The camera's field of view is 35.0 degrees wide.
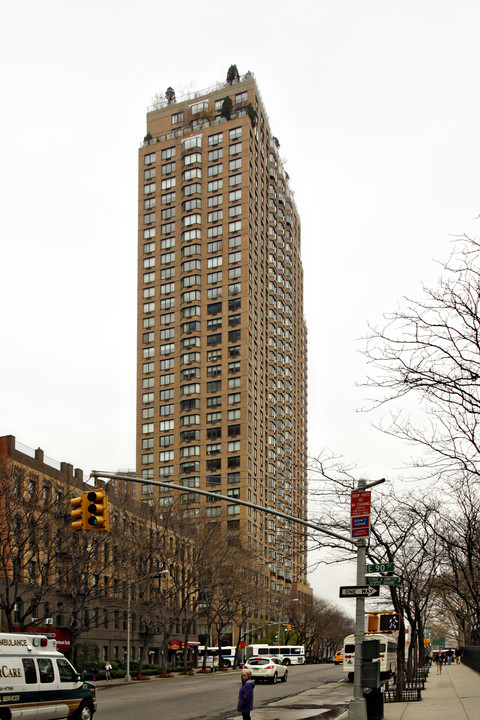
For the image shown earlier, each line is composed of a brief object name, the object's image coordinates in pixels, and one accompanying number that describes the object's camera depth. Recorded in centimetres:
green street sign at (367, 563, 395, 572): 1909
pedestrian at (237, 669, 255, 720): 1864
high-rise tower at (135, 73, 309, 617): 11775
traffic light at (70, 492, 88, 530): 1719
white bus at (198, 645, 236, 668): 8292
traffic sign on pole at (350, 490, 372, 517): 1905
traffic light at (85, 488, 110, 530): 1711
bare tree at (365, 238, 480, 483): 1467
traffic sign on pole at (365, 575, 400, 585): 1883
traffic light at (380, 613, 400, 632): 3148
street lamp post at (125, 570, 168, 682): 4949
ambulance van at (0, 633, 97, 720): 1766
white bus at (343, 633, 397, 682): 4171
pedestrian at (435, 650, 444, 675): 5121
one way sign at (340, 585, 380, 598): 1850
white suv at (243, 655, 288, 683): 4531
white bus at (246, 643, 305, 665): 7776
